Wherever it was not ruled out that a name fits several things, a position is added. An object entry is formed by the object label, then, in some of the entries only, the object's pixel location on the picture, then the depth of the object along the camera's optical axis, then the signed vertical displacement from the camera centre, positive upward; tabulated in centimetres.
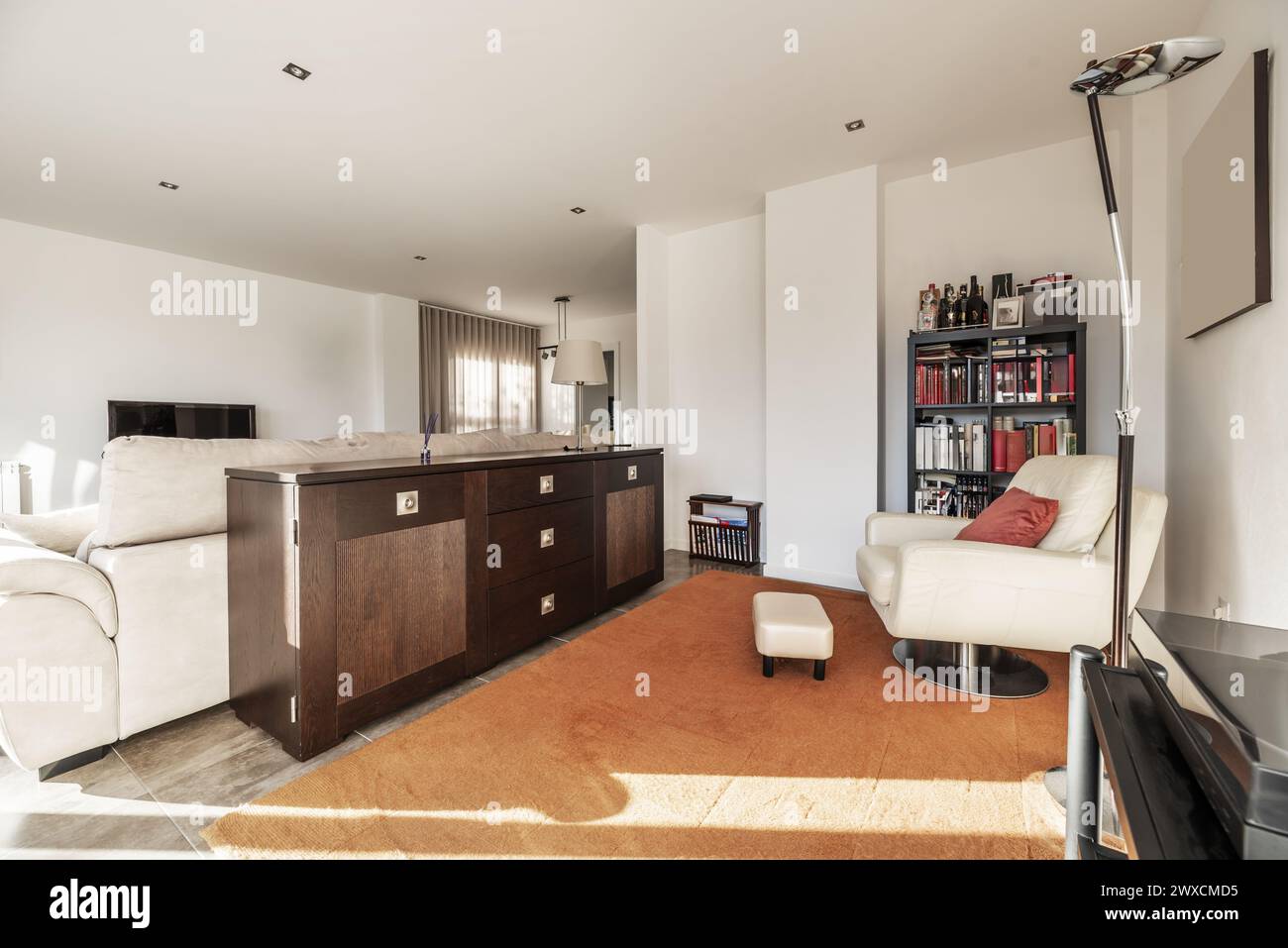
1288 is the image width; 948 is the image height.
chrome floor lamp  80 +14
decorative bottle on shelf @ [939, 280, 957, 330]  334 +90
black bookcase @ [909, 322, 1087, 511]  292 +27
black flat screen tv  461 +35
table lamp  346 +59
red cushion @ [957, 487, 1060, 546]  201 -26
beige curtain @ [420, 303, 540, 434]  710 +119
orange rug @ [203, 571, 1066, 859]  129 -91
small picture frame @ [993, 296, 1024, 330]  309 +80
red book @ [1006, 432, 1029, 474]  309 +0
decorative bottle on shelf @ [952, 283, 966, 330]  331 +85
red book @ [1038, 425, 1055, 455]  302 +7
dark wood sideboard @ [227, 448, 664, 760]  164 -44
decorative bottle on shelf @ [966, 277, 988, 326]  327 +86
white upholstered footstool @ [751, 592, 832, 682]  208 -70
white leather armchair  179 -44
